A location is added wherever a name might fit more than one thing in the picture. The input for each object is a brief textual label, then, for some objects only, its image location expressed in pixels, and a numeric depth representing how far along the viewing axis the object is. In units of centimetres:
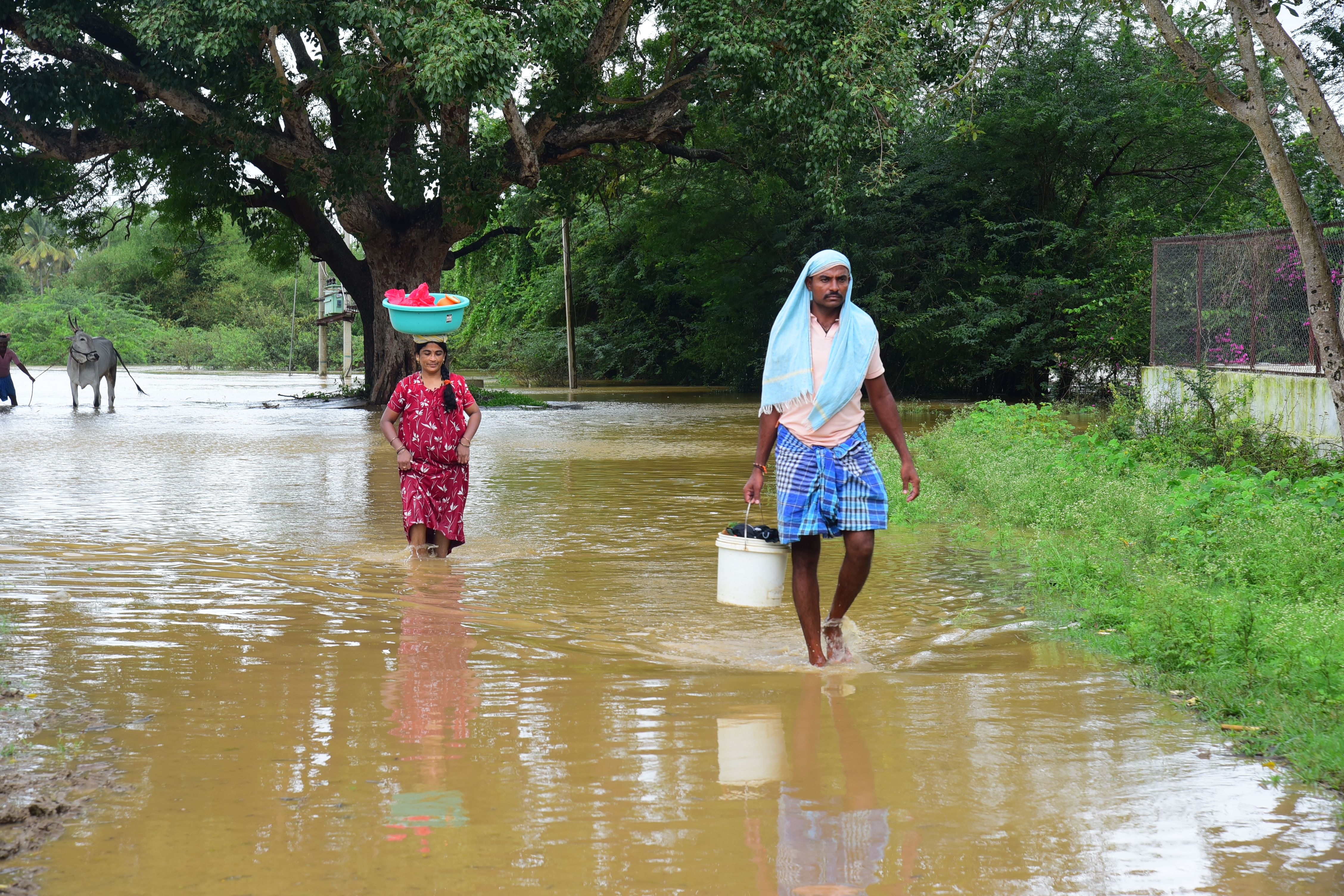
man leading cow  2636
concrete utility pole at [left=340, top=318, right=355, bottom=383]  4312
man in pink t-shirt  551
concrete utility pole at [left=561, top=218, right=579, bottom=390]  3731
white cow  2656
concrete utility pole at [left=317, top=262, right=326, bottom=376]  4653
